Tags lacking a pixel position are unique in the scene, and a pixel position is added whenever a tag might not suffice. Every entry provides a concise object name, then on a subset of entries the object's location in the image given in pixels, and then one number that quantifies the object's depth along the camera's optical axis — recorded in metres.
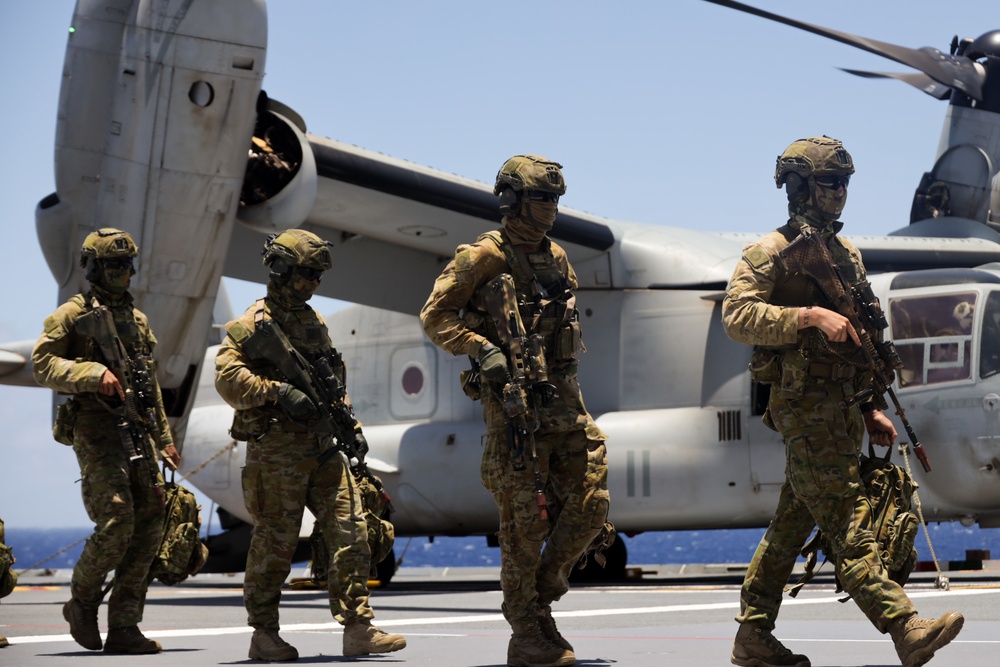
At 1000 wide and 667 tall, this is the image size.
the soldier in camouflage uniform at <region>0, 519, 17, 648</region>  14.16
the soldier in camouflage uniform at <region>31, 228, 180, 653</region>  13.66
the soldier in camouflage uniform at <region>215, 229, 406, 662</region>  12.74
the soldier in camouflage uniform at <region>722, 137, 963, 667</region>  10.52
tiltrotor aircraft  21.97
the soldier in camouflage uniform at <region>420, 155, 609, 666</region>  11.31
